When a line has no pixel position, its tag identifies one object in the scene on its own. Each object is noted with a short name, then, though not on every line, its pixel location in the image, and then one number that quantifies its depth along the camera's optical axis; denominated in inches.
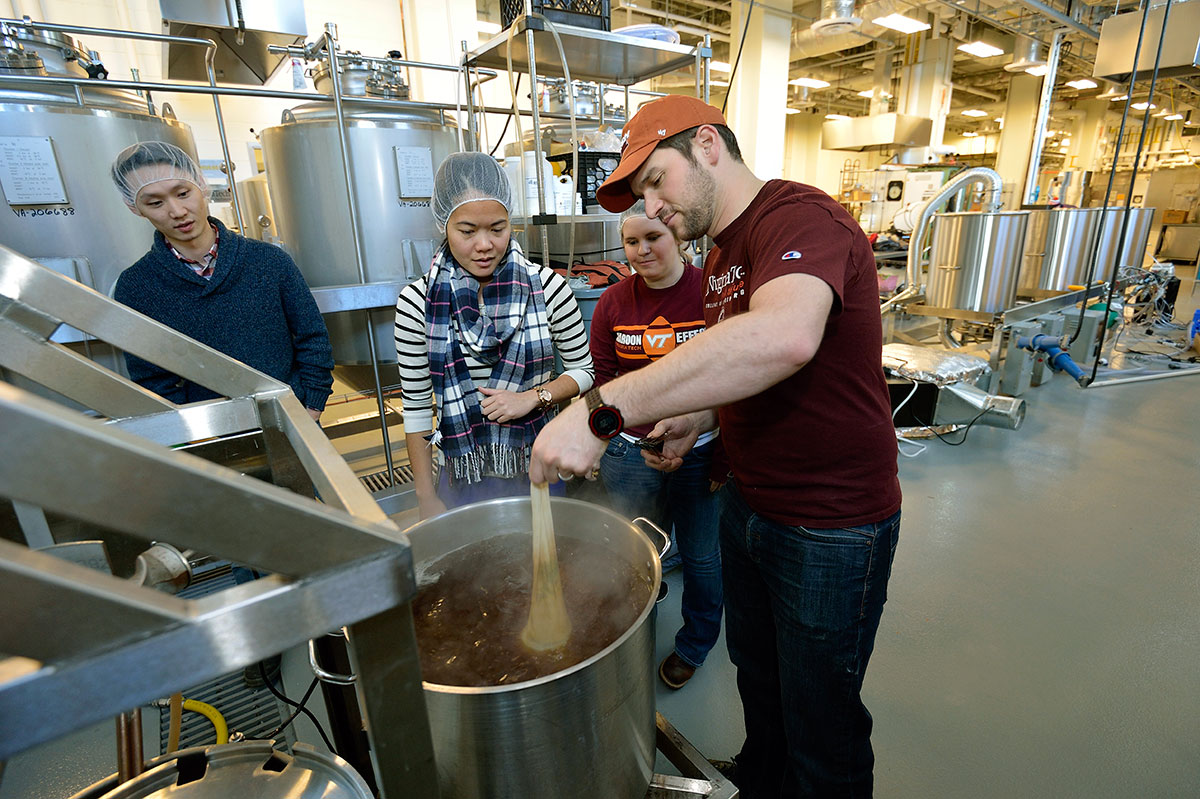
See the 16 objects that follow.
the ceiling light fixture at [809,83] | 338.1
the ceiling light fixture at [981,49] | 296.2
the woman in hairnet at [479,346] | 56.2
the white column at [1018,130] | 417.4
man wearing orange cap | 30.2
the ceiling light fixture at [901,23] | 235.1
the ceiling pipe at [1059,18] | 226.1
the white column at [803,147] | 523.8
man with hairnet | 60.3
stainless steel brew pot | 27.3
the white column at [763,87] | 240.5
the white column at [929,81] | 330.0
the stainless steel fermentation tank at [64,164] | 67.8
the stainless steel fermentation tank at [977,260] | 143.7
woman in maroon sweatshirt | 59.7
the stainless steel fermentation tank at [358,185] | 84.7
